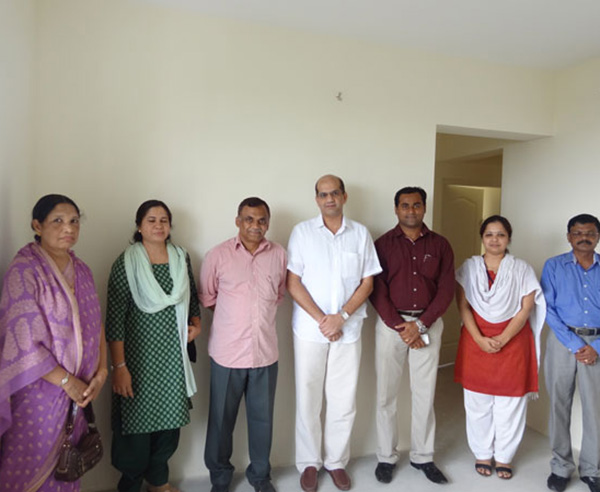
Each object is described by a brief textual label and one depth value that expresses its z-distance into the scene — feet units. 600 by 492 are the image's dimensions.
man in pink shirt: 7.83
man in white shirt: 8.35
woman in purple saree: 5.32
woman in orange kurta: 9.03
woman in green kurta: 7.27
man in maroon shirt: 8.78
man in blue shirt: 8.59
